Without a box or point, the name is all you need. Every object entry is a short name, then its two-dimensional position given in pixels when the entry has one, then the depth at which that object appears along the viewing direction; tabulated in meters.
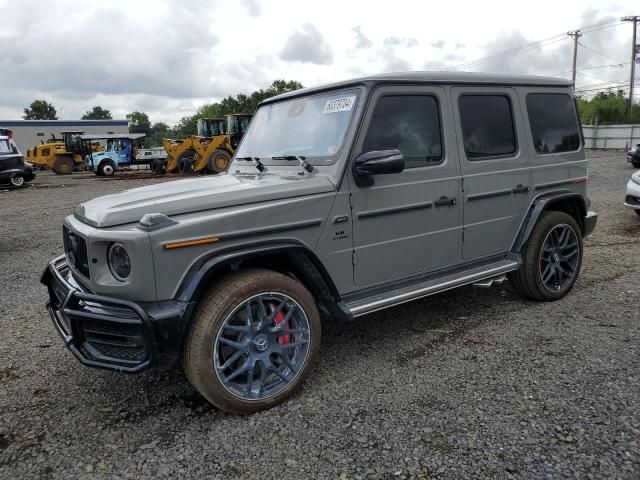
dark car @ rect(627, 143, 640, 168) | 16.73
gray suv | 2.66
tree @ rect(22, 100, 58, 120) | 94.81
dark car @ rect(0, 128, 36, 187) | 18.30
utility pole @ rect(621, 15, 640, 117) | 41.91
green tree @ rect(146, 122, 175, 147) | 80.32
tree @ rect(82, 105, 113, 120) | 106.38
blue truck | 26.16
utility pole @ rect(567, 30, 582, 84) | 44.62
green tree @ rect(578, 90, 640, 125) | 46.54
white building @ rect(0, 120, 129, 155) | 49.03
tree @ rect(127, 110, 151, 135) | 115.06
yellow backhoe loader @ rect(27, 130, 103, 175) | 28.38
